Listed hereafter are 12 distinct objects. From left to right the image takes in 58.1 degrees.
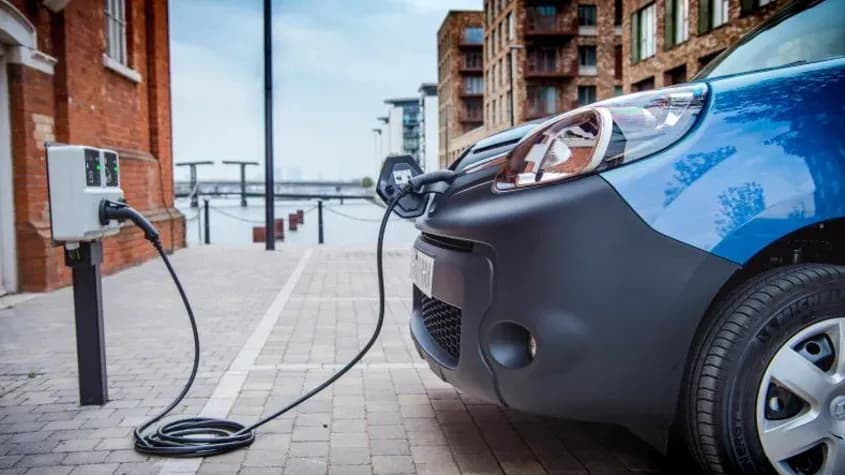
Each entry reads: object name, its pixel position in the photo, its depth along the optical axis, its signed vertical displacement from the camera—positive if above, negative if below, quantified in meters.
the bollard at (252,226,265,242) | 17.58 -0.90
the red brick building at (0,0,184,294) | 7.98 +1.07
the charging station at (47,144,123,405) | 3.75 -0.16
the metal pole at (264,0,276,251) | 14.71 +1.79
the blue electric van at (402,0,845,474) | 2.37 -0.26
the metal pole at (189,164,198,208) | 18.70 +0.35
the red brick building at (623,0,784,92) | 22.86 +5.30
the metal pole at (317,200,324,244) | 16.56 -0.61
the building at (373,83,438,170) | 102.94 +10.53
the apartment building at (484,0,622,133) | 53.34 +9.91
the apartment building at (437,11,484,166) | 79.00 +12.72
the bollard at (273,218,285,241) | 17.88 -0.82
